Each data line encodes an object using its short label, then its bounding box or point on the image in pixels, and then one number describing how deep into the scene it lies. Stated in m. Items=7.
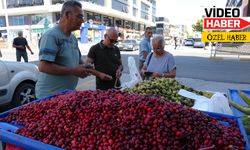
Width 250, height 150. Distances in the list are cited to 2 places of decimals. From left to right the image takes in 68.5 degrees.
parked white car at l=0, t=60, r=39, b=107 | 3.90
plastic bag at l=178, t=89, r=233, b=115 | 1.74
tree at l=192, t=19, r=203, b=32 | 47.95
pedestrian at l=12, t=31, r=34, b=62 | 7.96
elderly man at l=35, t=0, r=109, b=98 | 1.90
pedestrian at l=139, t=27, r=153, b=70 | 4.54
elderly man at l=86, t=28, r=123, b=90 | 3.07
